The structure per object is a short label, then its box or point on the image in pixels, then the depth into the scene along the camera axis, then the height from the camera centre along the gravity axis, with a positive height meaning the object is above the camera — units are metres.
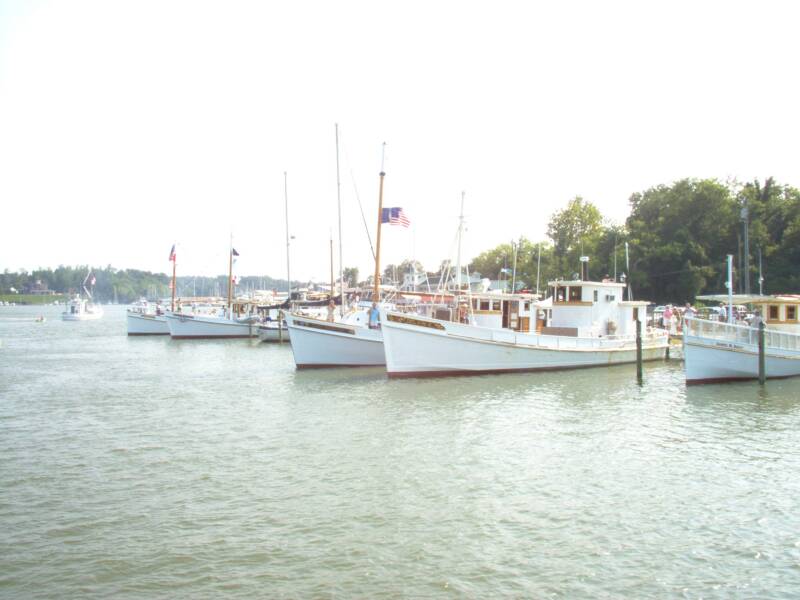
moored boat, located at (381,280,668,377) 27.23 -1.70
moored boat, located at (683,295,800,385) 23.86 -2.03
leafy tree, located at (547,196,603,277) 82.50 +9.02
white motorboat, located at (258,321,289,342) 54.12 -2.63
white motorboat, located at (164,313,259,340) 58.16 -2.33
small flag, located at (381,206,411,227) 30.22 +3.80
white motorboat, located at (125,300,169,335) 66.69 -2.32
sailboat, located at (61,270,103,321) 105.28 -1.69
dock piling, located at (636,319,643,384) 25.86 -2.42
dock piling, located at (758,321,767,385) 23.94 -2.35
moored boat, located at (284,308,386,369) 32.53 -2.11
